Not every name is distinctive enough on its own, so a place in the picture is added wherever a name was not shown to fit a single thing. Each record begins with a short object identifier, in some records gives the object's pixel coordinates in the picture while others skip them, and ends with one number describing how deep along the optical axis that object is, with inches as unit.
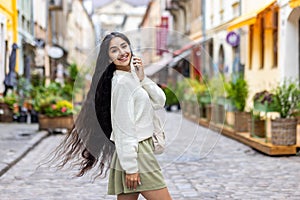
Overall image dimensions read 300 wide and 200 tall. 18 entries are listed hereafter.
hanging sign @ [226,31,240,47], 843.4
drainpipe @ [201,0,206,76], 1123.7
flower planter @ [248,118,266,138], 475.5
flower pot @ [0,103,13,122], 743.1
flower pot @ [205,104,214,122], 727.1
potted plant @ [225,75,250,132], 554.3
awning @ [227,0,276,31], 618.8
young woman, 152.0
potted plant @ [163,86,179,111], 1178.6
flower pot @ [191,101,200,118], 821.2
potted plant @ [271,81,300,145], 413.7
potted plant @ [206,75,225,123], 599.0
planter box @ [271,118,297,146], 413.4
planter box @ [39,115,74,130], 626.8
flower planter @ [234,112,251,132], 553.6
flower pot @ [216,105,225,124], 587.9
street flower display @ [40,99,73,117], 628.7
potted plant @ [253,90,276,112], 431.5
